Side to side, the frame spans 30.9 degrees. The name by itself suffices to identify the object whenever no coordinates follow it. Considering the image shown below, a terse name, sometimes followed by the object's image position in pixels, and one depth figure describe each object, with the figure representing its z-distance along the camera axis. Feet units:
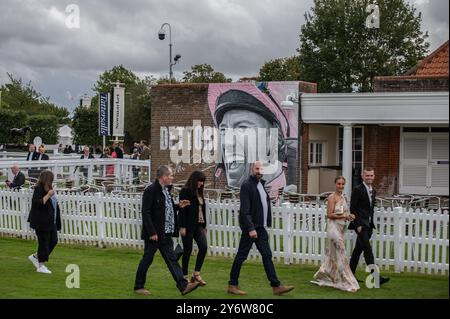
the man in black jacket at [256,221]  34.40
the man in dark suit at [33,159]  82.11
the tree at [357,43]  182.60
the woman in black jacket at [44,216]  40.42
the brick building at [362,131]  72.69
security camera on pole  143.13
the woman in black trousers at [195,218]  37.06
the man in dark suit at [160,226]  34.01
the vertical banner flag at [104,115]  111.14
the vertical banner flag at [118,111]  111.34
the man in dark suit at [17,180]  61.13
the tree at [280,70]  213.46
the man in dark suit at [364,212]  37.42
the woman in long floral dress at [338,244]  36.63
